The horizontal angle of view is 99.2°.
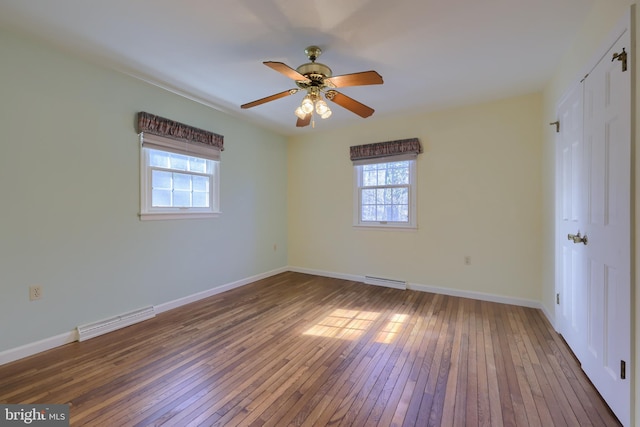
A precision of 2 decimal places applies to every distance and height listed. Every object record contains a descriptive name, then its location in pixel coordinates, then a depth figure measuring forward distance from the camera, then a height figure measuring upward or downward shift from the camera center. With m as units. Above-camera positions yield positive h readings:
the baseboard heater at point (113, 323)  2.45 -1.07
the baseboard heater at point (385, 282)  3.94 -1.03
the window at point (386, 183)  3.90 +0.46
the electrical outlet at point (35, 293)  2.20 -0.65
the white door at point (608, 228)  1.40 -0.08
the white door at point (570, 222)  1.99 -0.07
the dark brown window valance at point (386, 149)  3.78 +0.93
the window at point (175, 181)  2.95 +0.38
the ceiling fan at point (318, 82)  2.03 +1.03
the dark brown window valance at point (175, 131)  2.83 +0.94
